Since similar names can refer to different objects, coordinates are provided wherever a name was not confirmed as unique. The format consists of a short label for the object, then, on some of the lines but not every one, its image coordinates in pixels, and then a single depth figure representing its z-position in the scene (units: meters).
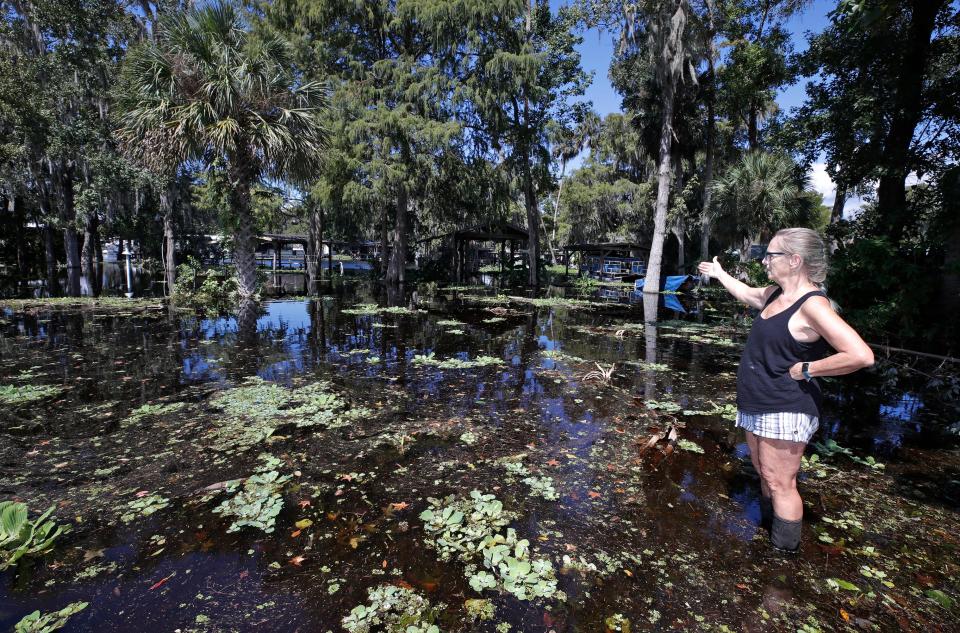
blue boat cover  23.85
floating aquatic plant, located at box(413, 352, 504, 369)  7.58
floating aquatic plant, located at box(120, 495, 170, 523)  3.05
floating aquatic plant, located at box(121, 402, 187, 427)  4.78
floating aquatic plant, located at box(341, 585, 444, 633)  2.16
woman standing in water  2.32
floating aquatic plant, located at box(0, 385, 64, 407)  5.26
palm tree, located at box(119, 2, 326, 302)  10.84
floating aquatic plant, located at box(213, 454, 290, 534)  3.01
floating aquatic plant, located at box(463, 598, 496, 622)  2.25
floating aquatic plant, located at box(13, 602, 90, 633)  2.11
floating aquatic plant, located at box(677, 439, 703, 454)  4.32
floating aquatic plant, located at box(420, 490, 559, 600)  2.48
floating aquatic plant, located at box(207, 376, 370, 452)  4.39
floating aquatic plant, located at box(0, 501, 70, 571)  2.63
